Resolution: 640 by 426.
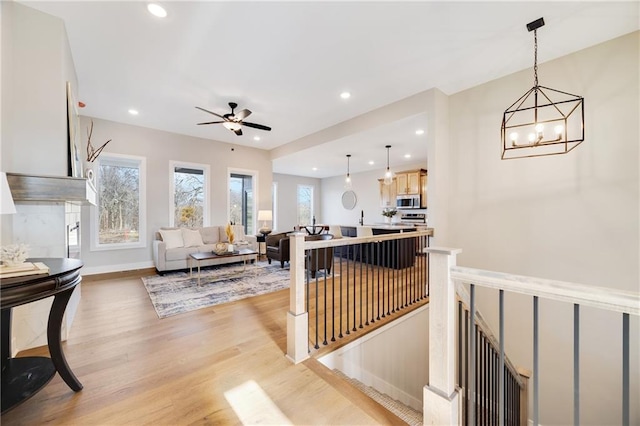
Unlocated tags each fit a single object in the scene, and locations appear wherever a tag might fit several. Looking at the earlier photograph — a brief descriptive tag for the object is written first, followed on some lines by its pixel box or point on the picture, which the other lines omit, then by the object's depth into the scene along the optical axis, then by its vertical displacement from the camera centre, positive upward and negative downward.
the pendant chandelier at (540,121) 2.84 +1.07
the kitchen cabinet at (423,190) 7.23 +0.61
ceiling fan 3.86 +1.43
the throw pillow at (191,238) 5.21 -0.53
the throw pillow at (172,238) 4.96 -0.50
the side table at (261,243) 6.52 -0.80
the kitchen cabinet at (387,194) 8.02 +0.56
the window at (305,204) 10.40 +0.32
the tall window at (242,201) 7.03 +0.32
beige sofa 4.74 -0.65
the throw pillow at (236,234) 5.82 -0.50
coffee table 4.22 -0.75
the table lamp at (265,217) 6.44 -0.13
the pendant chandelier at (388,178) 5.83 +0.78
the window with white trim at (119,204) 4.87 +0.17
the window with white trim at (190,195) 5.79 +0.41
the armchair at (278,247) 5.15 -0.74
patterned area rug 3.34 -1.19
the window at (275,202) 9.51 +0.37
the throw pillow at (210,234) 5.65 -0.50
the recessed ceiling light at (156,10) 2.21 +1.80
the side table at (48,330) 1.30 -0.77
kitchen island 4.92 -0.66
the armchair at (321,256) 4.38 -0.78
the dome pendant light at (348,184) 6.73 +0.73
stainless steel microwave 7.29 +0.29
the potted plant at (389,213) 7.86 -0.05
